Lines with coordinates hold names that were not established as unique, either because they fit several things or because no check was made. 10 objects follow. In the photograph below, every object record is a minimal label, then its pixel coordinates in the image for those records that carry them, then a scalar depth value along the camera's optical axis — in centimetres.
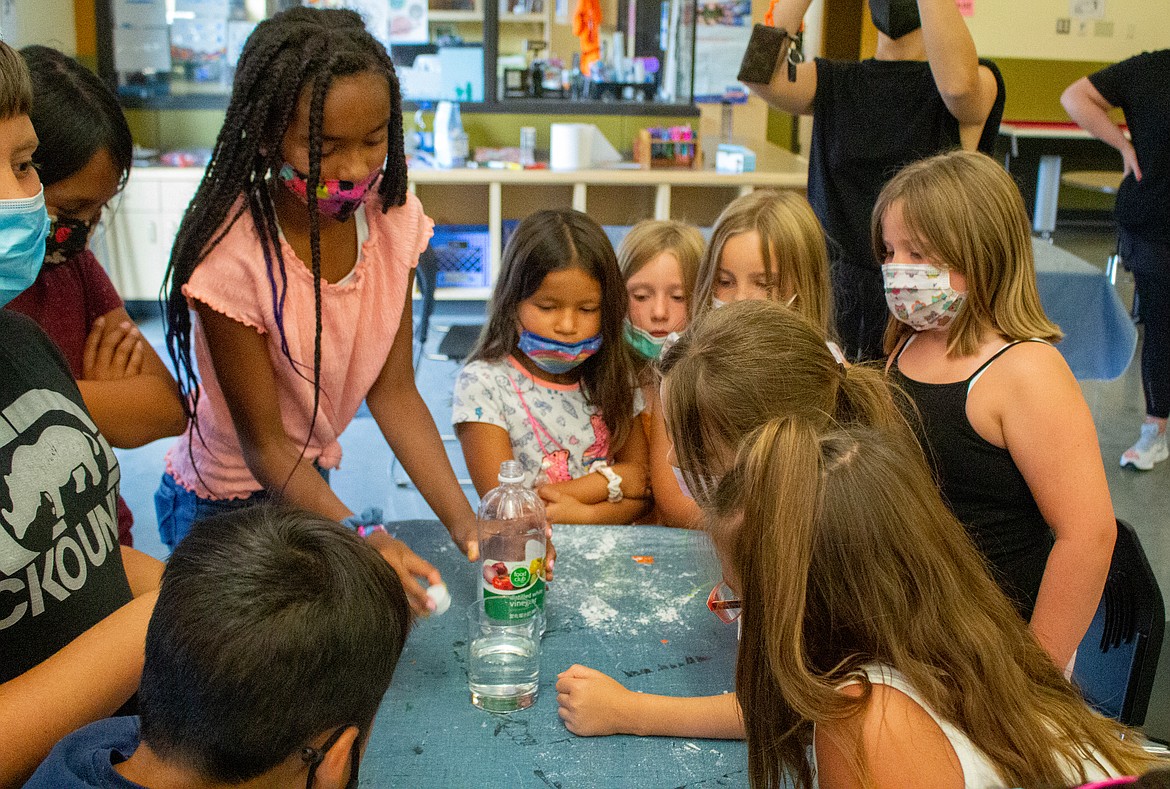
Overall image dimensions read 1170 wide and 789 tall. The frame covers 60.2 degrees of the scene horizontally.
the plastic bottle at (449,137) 517
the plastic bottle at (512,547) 127
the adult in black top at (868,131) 244
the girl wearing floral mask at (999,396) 144
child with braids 137
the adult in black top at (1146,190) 357
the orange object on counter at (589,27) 526
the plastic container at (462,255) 533
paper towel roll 510
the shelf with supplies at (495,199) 507
